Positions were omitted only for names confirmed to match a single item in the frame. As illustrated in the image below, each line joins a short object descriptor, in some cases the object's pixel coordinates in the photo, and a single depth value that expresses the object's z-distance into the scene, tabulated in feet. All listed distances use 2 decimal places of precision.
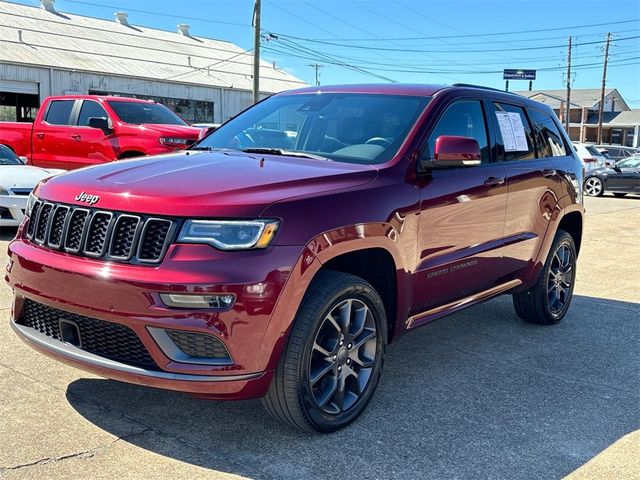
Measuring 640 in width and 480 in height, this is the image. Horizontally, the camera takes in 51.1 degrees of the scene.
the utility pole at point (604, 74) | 185.76
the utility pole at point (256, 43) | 85.56
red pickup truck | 34.42
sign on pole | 219.00
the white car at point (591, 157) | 80.59
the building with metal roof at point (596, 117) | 232.12
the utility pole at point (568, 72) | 195.53
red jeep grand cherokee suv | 9.61
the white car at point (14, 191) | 28.22
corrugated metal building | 90.79
